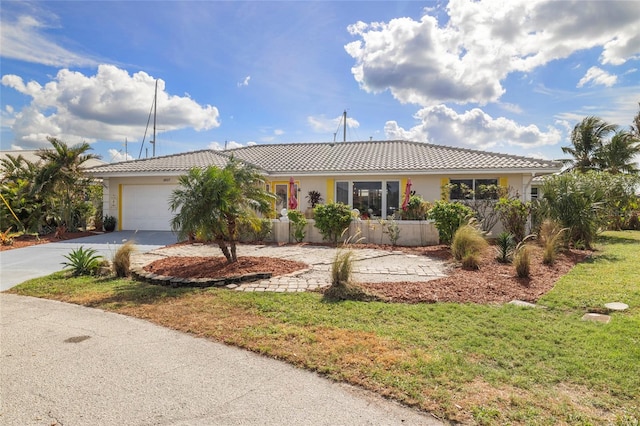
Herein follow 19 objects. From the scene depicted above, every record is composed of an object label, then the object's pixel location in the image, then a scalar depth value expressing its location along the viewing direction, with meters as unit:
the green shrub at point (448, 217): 11.27
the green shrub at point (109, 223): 17.42
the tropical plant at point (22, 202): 15.53
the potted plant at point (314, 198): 17.67
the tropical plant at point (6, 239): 13.15
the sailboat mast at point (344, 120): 36.09
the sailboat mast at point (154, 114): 32.59
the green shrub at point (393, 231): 12.70
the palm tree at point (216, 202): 7.59
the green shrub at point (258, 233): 13.36
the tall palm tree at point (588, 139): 27.14
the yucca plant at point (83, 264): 8.45
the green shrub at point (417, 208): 13.70
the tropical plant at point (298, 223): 13.33
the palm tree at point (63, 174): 15.45
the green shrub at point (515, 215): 12.60
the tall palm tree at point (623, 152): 25.14
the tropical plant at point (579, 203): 11.55
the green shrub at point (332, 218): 12.58
